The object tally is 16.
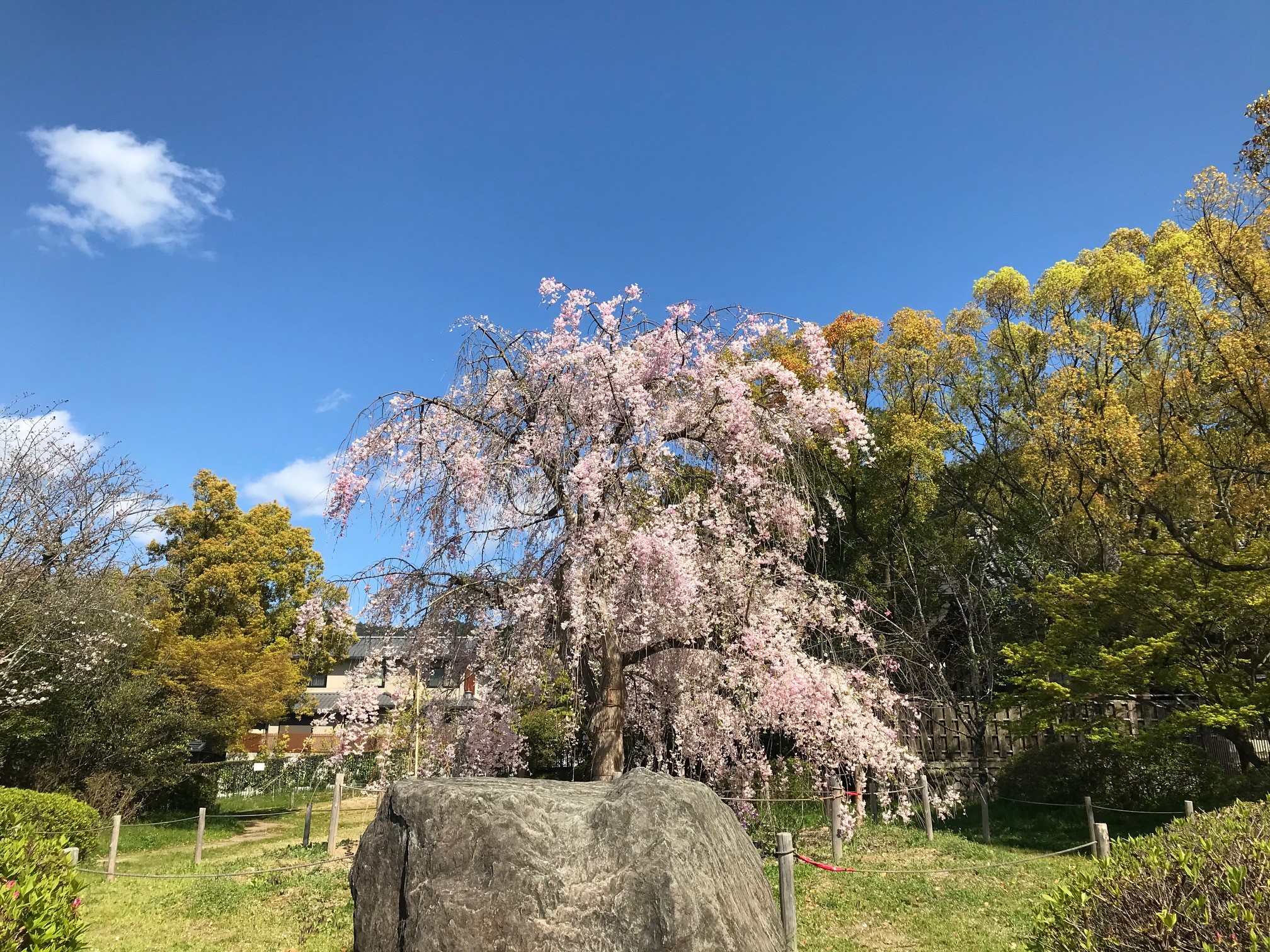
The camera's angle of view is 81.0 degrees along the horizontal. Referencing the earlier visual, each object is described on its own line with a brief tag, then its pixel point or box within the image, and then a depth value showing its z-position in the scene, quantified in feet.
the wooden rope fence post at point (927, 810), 35.19
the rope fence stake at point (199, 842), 35.45
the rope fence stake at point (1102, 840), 25.52
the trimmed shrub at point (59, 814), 32.65
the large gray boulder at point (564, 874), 14.21
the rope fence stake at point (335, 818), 35.65
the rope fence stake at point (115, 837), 32.32
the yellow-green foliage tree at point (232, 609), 58.13
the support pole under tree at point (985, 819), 35.96
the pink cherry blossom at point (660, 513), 25.84
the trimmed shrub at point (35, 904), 12.67
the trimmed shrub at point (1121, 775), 37.22
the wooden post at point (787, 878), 18.72
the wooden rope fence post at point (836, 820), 31.22
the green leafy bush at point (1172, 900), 9.41
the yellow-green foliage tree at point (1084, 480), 33.35
